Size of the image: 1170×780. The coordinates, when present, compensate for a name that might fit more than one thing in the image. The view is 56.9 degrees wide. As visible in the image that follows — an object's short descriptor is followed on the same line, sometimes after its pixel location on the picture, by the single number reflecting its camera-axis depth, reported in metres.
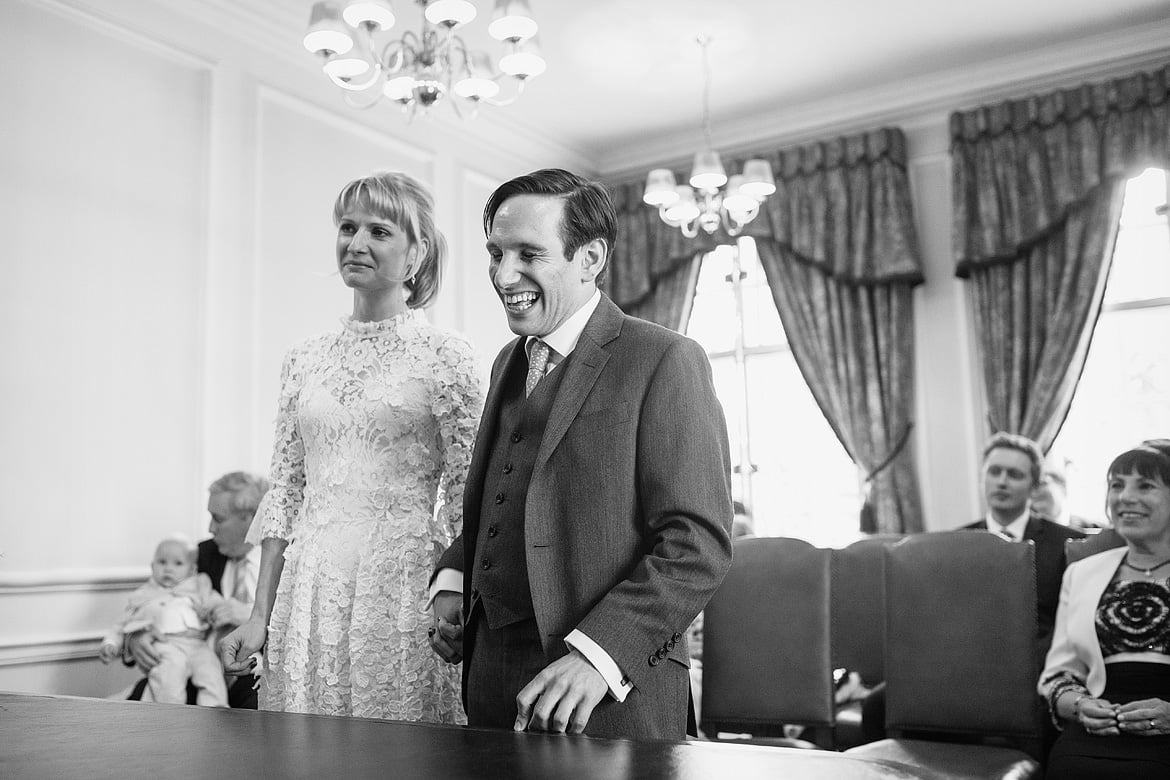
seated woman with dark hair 2.54
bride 1.91
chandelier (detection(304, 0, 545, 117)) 3.72
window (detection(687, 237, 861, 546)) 6.57
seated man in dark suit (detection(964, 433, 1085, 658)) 3.88
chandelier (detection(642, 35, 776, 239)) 5.37
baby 3.47
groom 1.34
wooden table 0.77
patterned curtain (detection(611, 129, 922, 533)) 6.26
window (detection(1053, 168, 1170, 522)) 5.82
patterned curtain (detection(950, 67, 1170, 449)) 5.76
